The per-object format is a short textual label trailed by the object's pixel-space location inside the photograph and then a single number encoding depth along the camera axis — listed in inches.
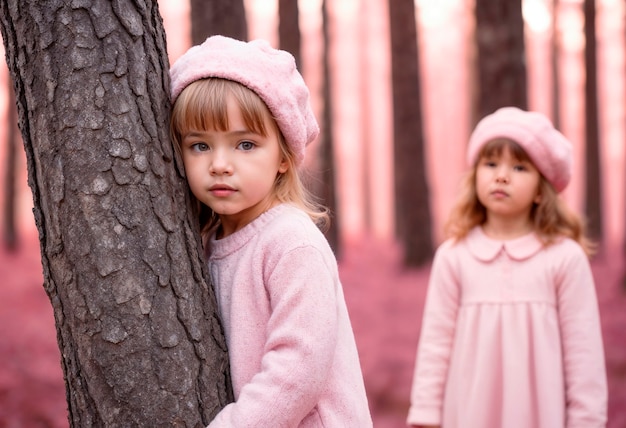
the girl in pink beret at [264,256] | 80.0
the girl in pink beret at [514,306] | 141.1
